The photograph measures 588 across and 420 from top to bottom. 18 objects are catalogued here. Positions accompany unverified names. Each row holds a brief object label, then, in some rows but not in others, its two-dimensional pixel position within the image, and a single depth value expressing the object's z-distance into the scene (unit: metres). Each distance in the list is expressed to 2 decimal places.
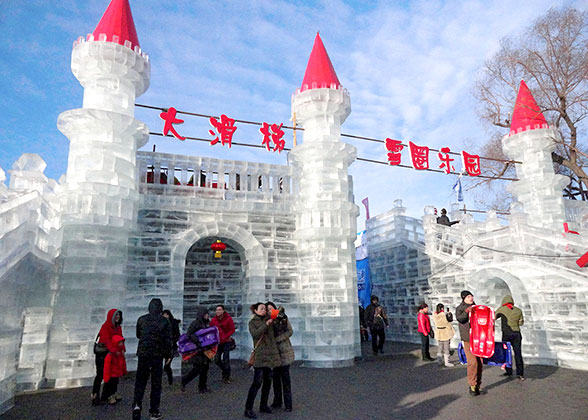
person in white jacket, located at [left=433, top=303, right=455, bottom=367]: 9.26
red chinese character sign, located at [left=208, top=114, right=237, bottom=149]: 10.41
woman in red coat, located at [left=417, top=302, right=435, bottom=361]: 9.88
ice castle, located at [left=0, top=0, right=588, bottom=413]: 7.68
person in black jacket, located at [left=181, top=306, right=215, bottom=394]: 6.81
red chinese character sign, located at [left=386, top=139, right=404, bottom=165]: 13.02
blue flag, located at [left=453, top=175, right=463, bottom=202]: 16.47
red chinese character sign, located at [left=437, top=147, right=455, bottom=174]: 13.90
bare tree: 14.61
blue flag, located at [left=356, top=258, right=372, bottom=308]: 15.85
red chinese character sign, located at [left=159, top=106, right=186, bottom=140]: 9.98
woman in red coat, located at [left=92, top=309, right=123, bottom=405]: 5.98
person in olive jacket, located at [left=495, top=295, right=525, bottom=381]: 7.40
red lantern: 9.74
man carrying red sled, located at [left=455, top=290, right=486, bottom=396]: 6.26
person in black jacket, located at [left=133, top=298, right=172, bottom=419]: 5.02
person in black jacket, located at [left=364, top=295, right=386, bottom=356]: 10.75
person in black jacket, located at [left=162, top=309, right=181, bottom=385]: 7.25
